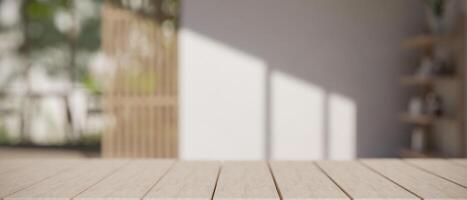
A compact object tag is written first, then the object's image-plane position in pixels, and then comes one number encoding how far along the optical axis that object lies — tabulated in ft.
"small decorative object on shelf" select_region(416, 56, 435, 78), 14.19
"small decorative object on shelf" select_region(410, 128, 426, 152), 14.99
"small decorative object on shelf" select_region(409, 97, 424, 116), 14.70
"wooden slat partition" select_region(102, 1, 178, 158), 16.30
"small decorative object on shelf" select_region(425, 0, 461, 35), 13.73
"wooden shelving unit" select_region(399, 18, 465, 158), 12.70
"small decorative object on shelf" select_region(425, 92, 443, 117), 13.99
